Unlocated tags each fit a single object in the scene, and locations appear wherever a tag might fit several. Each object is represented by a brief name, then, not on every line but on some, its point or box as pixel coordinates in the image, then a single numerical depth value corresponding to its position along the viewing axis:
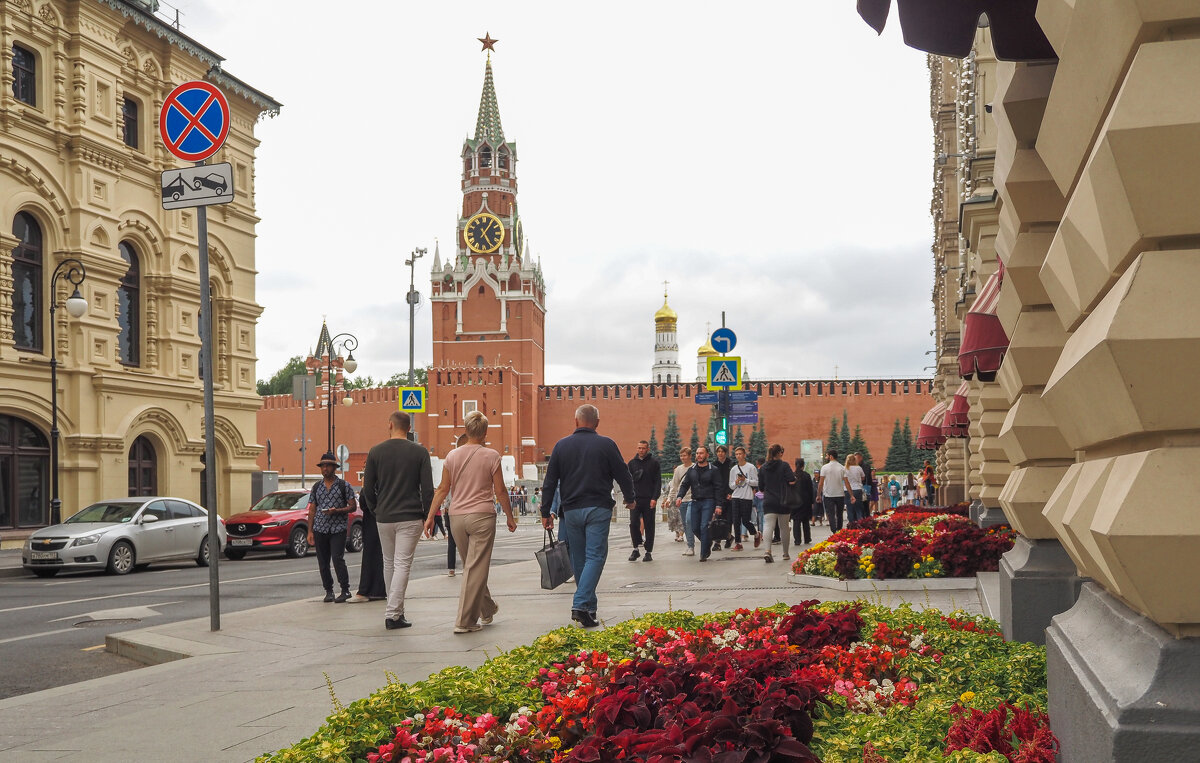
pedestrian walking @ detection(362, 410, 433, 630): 9.88
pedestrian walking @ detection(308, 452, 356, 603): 11.82
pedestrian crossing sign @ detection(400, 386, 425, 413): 30.95
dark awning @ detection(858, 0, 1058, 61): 3.79
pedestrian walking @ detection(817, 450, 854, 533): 20.22
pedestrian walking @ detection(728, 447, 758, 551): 18.58
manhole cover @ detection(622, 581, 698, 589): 12.45
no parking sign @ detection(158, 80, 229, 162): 9.56
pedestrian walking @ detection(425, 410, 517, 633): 8.81
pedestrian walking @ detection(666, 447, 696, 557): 17.75
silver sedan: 18.06
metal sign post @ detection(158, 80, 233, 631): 9.52
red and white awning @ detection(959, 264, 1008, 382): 7.73
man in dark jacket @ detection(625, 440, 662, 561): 16.62
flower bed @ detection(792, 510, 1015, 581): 10.68
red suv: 22.36
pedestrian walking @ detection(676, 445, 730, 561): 16.53
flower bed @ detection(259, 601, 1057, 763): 3.24
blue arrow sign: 19.91
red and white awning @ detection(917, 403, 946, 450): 25.31
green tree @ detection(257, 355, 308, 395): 118.12
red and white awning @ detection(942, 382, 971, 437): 19.00
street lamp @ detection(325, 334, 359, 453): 34.16
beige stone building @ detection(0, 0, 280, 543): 25.03
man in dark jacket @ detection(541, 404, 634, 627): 9.23
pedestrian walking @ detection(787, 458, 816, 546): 18.80
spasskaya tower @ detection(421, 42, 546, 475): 79.12
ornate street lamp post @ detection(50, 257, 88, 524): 22.14
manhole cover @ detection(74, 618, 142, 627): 11.49
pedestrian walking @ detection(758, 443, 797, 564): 16.06
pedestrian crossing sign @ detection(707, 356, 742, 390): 19.64
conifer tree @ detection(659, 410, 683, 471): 79.25
